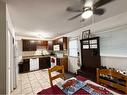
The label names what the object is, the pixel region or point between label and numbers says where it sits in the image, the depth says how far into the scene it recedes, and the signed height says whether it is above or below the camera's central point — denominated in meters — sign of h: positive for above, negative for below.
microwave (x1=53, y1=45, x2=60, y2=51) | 4.46 +0.03
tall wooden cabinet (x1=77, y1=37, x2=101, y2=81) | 2.42 -0.37
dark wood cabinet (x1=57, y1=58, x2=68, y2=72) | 3.73 -0.78
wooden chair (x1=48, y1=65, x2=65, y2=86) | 1.34 -0.43
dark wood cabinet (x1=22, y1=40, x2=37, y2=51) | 4.43 +0.23
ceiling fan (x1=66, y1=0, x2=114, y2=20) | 1.28 +0.83
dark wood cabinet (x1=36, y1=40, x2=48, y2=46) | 4.96 +0.40
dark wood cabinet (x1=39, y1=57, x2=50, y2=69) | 4.65 -1.02
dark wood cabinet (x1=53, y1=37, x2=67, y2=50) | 3.91 +0.34
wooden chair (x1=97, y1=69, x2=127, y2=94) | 0.99 -0.49
